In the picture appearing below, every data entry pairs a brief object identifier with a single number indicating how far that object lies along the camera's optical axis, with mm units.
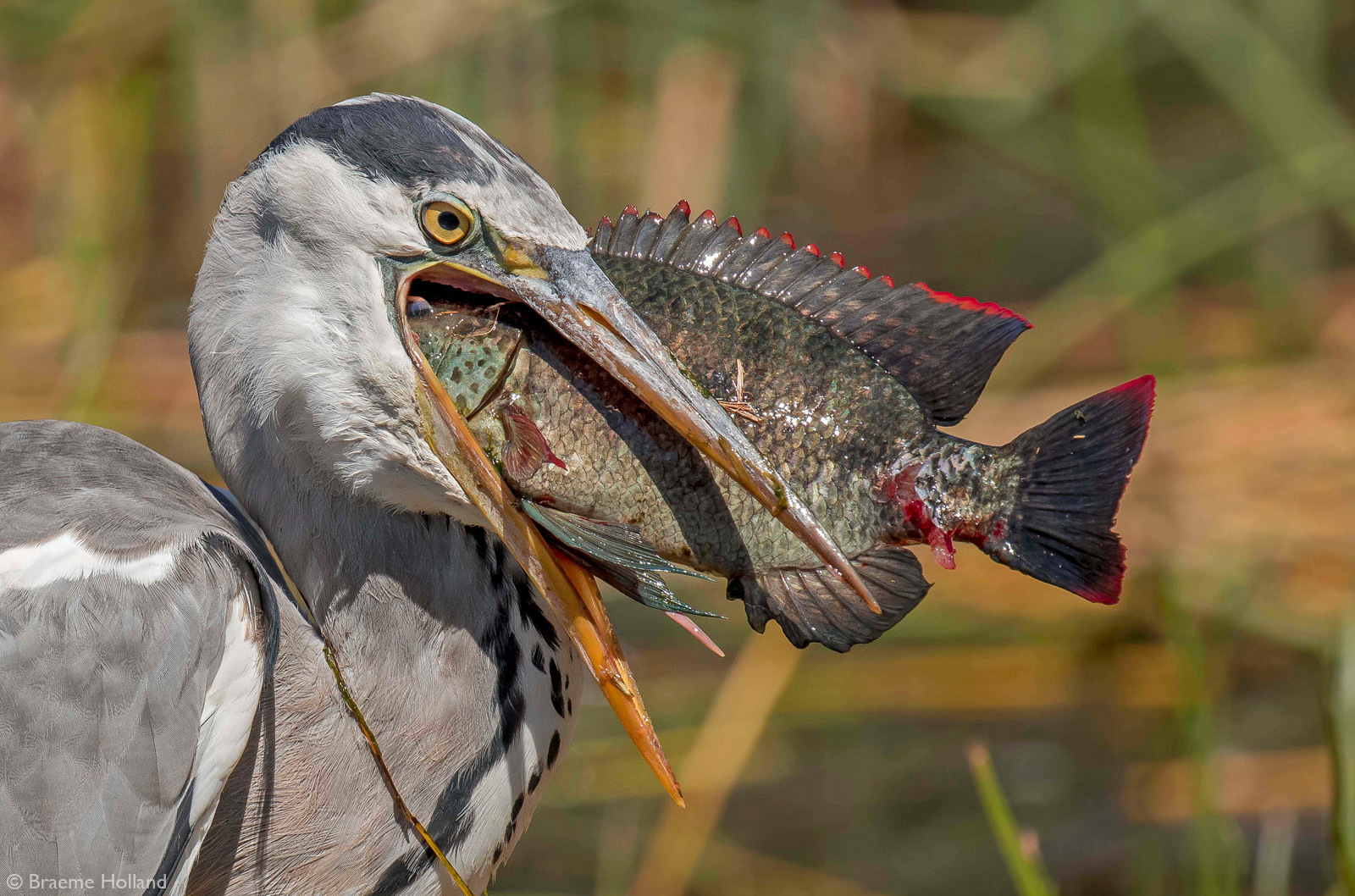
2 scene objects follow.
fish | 5267
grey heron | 5303
